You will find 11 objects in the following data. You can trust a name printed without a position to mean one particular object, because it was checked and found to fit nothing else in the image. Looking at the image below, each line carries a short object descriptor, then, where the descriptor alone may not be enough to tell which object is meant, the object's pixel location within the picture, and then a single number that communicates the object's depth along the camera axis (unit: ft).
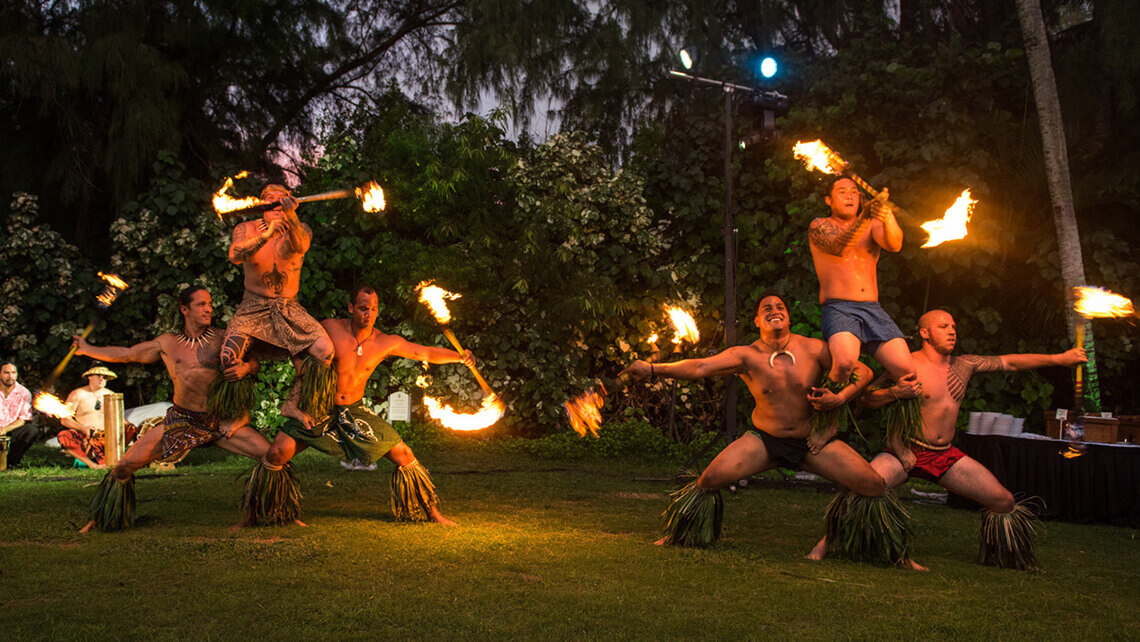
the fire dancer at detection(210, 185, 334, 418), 19.39
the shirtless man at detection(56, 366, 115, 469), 32.14
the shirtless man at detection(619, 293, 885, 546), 16.92
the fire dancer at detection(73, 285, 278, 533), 19.12
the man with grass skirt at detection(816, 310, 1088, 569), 16.60
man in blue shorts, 17.69
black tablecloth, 23.12
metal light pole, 26.55
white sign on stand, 36.88
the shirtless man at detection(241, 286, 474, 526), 19.21
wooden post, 30.04
